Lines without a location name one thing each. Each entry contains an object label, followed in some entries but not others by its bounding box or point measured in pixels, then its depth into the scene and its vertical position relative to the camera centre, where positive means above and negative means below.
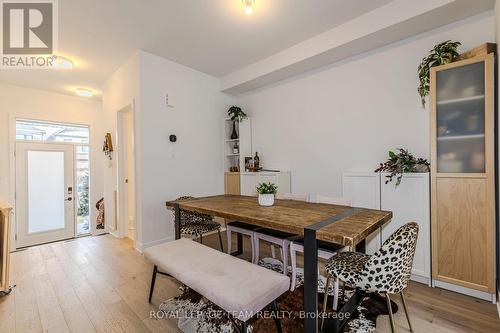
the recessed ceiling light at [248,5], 2.34 +1.67
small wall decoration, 4.29 +0.40
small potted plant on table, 2.37 -0.29
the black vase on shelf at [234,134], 4.52 +0.64
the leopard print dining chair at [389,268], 1.41 -0.66
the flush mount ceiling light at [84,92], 4.58 +1.54
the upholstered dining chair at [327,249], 1.89 -0.73
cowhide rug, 1.71 -1.21
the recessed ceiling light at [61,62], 3.40 +1.61
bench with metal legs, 1.27 -0.73
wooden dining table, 1.43 -0.42
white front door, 4.08 -0.46
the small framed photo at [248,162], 4.27 +0.07
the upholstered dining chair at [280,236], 2.32 -0.75
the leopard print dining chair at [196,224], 2.97 -0.80
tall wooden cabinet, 2.00 -0.11
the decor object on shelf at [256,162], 4.23 +0.07
